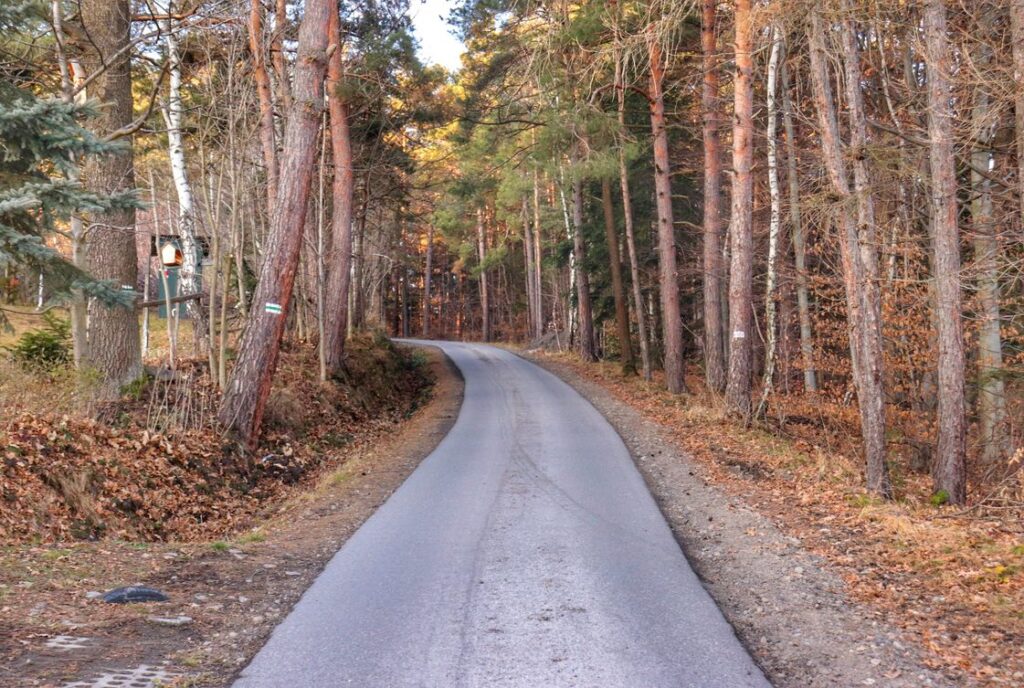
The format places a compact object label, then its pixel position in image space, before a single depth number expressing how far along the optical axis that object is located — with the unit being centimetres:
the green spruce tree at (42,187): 761
